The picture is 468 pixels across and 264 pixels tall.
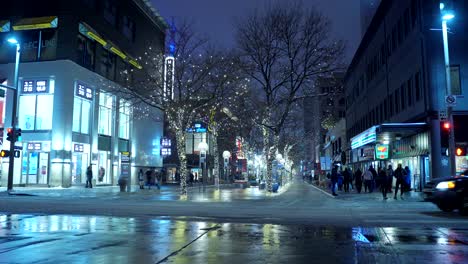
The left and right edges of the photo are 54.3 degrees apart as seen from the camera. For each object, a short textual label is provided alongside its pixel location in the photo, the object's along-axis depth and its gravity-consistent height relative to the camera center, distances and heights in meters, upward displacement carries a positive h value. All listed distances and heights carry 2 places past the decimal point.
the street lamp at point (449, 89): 20.69 +4.19
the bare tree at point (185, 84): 28.16 +5.80
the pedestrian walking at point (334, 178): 30.55 -0.07
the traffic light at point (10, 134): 29.56 +2.72
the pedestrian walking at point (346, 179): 35.66 -0.11
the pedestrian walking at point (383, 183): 25.27 -0.29
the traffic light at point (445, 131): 21.26 +2.20
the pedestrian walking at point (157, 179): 40.01 -0.22
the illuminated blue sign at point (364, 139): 33.31 +3.33
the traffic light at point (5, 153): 29.48 +1.49
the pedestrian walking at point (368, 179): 31.58 -0.09
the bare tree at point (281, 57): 29.29 +7.86
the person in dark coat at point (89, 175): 38.31 +0.12
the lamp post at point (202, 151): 37.93 +2.19
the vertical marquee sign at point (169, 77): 28.12 +6.19
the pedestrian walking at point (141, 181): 40.19 -0.42
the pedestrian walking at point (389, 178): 28.33 -0.02
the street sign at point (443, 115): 21.88 +3.01
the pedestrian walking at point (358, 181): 33.63 -0.25
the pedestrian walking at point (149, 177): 40.41 -0.02
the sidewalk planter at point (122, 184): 34.00 -0.55
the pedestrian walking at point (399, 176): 24.72 +0.07
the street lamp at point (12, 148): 29.55 +1.81
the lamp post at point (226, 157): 45.56 +2.02
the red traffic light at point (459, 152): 21.12 +1.20
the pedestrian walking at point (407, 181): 27.50 -0.20
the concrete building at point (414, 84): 26.45 +6.28
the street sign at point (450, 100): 21.10 +3.60
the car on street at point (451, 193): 16.20 -0.53
